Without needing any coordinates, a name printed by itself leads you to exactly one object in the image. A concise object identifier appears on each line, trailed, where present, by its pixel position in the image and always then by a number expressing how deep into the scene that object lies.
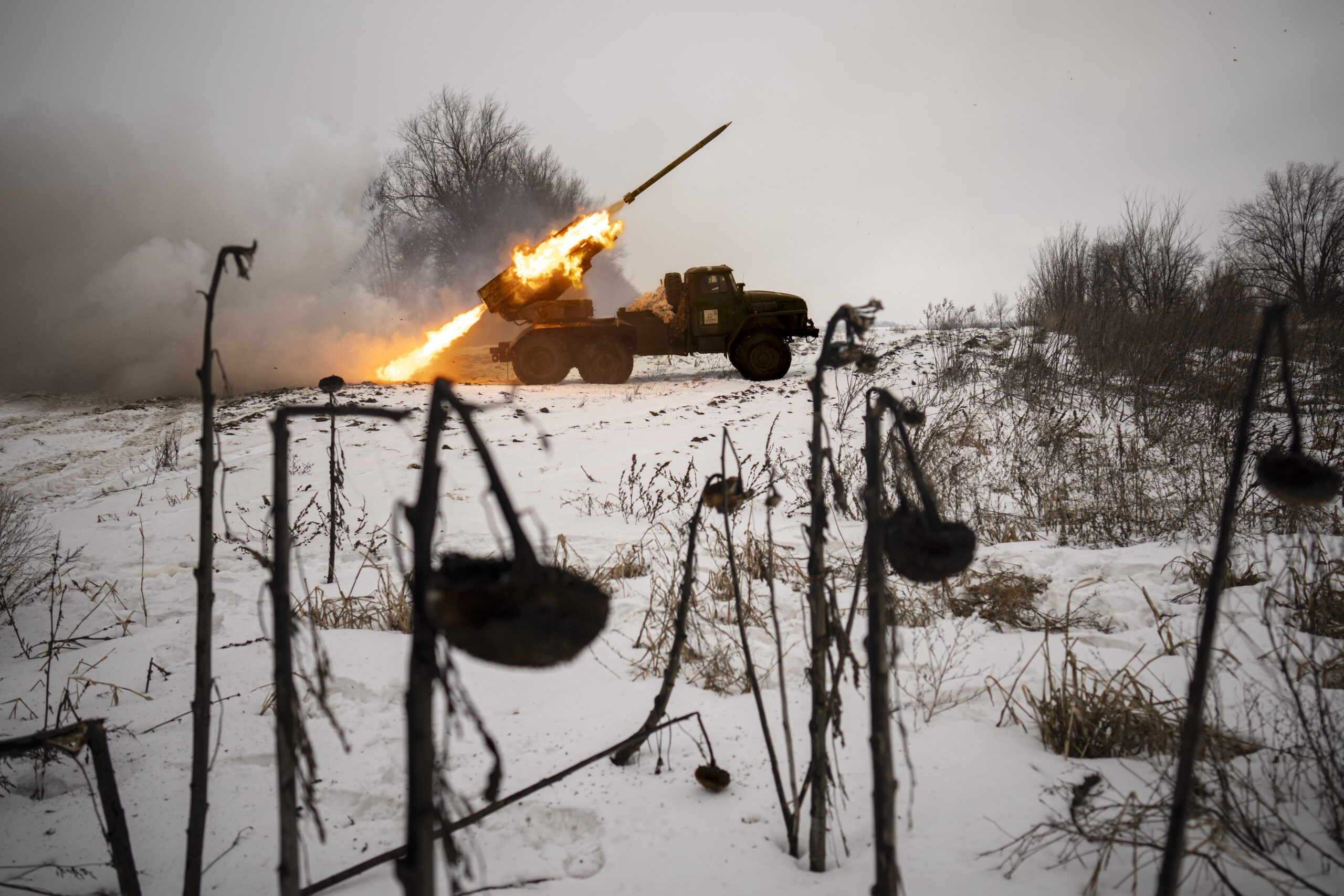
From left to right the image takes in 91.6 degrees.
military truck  12.08
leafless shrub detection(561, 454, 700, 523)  5.15
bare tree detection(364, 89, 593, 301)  26.77
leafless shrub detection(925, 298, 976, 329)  12.60
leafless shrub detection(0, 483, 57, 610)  3.46
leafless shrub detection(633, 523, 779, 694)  2.34
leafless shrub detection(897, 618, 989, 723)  2.13
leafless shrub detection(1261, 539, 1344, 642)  2.28
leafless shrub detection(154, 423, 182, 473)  7.34
